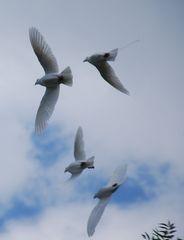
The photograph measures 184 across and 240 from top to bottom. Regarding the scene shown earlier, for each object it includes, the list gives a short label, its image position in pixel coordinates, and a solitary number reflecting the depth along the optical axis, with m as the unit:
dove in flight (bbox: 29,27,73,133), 15.33
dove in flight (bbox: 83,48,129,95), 14.24
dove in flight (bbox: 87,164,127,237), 13.16
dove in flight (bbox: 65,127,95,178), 15.24
